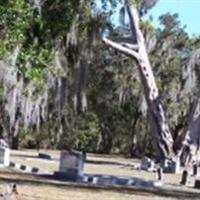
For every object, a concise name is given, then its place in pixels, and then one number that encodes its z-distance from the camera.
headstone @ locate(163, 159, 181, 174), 36.22
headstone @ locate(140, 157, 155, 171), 36.00
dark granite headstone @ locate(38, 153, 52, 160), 40.16
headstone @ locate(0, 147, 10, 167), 29.33
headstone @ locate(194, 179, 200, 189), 25.20
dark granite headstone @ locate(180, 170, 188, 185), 26.80
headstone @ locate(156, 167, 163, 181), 28.30
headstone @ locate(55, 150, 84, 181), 24.22
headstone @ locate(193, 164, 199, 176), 32.90
